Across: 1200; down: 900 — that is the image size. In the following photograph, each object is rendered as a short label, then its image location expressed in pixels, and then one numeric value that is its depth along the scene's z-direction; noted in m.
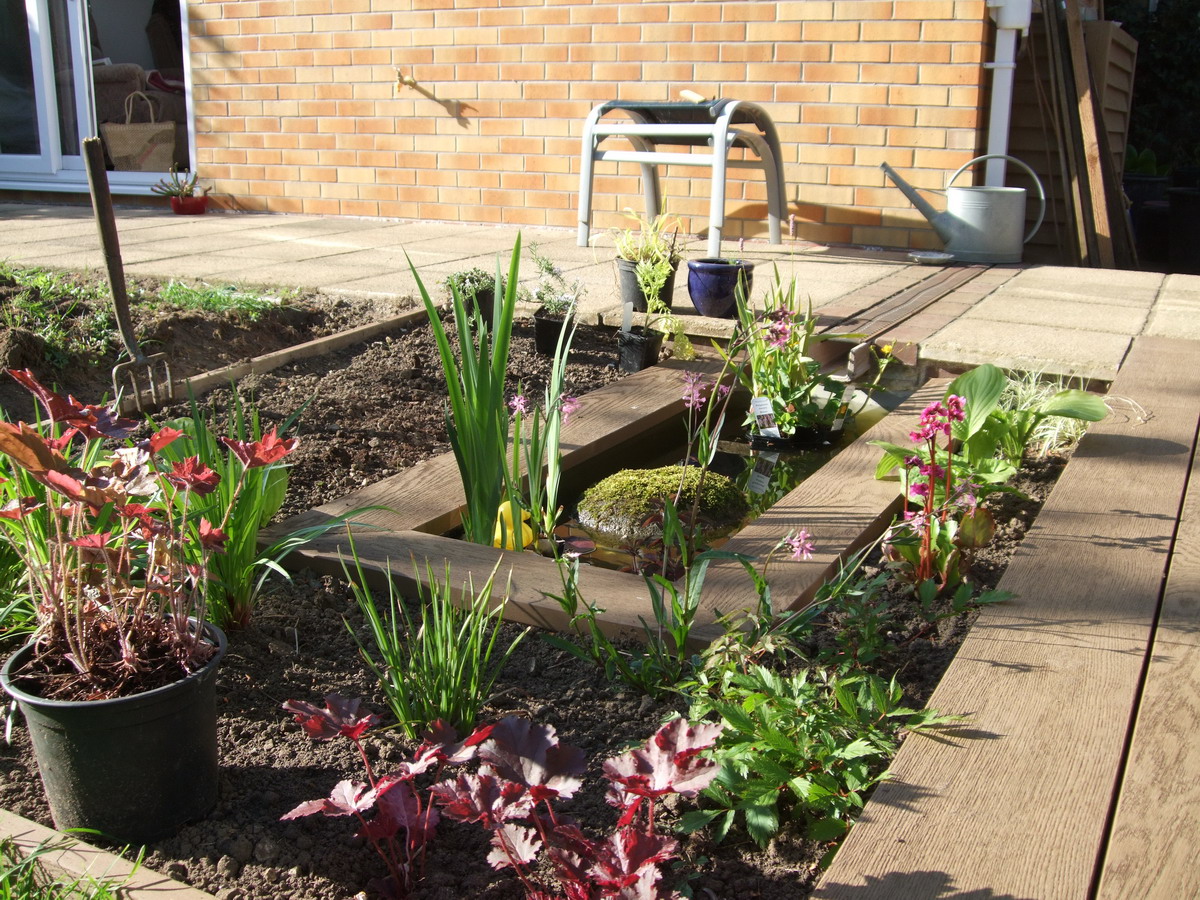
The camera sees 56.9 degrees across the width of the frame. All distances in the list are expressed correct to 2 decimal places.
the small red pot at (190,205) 7.10
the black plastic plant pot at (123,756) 1.30
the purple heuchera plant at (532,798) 1.10
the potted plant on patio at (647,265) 3.53
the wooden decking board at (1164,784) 1.14
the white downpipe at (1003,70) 5.08
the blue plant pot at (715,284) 3.65
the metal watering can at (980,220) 5.09
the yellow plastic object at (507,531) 2.23
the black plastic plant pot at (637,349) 3.48
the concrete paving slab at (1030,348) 3.14
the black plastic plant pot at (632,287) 3.67
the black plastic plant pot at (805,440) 3.06
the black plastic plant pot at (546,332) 3.52
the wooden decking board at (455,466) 2.26
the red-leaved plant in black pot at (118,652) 1.30
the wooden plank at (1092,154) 5.43
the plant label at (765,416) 2.93
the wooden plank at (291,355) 3.09
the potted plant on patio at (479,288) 3.65
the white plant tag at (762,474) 2.74
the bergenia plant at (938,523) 1.89
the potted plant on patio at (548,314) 3.54
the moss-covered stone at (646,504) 2.54
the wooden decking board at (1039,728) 1.15
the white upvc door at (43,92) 7.91
